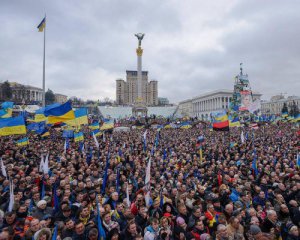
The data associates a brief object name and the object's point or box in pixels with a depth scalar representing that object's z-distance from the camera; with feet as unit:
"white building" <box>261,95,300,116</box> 357.20
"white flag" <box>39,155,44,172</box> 28.03
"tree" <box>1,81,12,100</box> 181.37
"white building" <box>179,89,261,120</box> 274.98
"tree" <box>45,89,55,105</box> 262.47
